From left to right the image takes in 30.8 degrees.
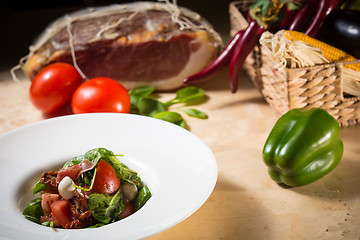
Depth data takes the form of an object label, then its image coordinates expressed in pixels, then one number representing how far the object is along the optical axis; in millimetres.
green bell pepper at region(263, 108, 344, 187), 642
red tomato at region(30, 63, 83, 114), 823
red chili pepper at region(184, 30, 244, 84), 839
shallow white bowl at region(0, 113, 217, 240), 554
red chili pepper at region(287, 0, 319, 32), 802
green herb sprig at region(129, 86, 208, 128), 795
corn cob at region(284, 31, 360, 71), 743
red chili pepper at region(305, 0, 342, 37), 785
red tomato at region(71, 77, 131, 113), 794
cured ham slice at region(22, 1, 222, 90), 877
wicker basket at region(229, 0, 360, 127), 718
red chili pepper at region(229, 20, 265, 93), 813
